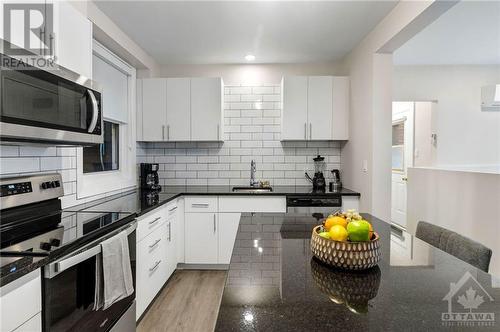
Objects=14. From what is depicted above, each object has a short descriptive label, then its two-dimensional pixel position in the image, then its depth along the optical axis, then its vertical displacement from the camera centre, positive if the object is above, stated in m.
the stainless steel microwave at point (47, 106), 1.15 +0.27
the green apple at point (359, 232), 0.94 -0.23
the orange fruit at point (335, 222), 1.03 -0.22
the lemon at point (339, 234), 0.96 -0.24
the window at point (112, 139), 2.50 +0.25
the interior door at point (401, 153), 4.84 +0.17
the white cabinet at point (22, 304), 0.91 -0.50
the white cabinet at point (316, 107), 3.34 +0.66
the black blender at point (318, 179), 3.43 -0.22
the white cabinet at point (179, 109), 3.35 +0.63
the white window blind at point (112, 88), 2.64 +0.76
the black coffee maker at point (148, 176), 3.21 -0.17
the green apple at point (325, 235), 0.99 -0.26
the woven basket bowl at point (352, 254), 0.93 -0.31
